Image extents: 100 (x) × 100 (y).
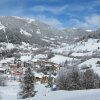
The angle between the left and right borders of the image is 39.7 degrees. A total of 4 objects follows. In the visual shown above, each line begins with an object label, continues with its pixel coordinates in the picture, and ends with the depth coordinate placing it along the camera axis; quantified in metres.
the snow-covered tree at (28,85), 29.90
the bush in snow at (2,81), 47.34
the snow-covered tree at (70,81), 32.90
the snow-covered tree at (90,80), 33.74
